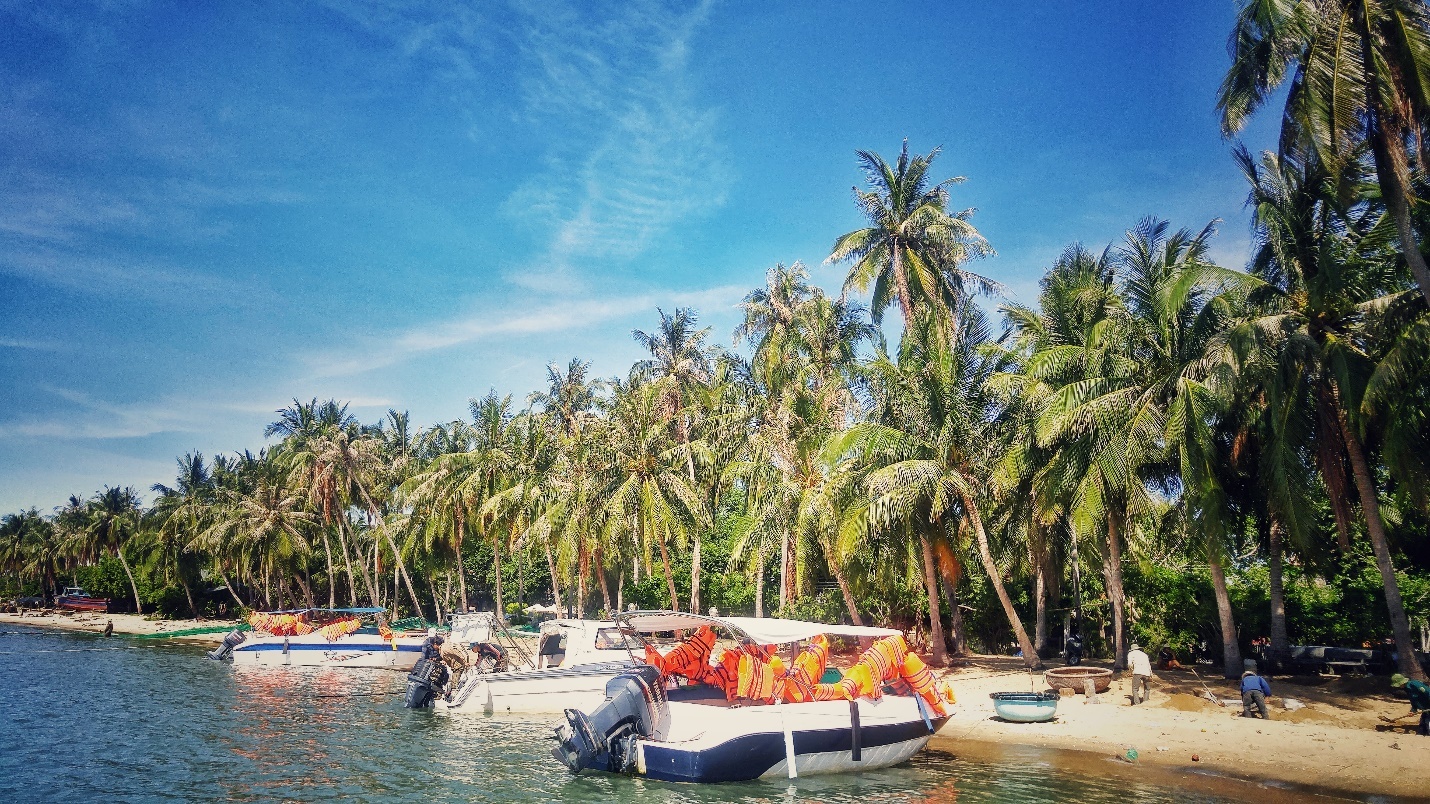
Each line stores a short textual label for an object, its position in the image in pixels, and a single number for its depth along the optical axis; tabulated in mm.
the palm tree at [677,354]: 47062
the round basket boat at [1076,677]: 22109
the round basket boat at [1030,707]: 20156
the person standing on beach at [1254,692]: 18625
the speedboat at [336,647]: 41031
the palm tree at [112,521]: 85562
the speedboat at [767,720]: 16891
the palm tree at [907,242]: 35000
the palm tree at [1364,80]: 14695
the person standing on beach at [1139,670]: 21047
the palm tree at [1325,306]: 17891
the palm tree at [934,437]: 25125
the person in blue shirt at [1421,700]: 15984
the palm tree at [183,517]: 70938
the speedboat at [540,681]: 25984
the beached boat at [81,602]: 81469
